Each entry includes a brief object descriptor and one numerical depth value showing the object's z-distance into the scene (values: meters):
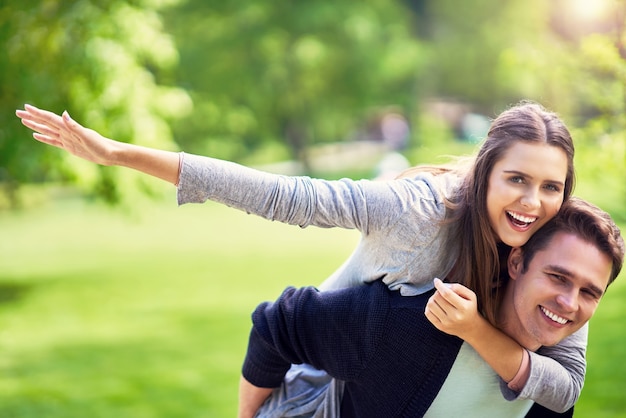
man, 2.40
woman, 2.23
